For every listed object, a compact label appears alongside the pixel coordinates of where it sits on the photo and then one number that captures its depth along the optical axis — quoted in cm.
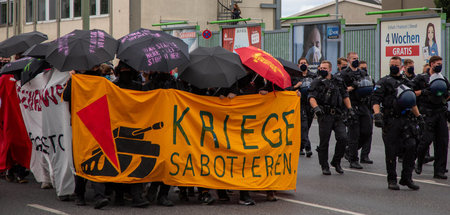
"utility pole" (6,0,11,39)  5051
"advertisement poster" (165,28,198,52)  3334
